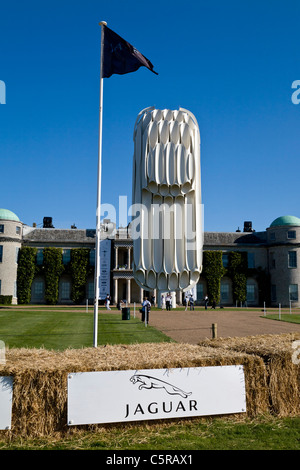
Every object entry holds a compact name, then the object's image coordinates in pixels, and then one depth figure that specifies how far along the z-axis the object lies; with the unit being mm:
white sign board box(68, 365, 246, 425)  6199
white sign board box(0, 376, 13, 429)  5992
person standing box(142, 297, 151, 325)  24242
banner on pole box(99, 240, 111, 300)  40625
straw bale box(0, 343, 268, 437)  6148
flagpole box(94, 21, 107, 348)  10281
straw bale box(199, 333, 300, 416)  7273
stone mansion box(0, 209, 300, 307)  55062
